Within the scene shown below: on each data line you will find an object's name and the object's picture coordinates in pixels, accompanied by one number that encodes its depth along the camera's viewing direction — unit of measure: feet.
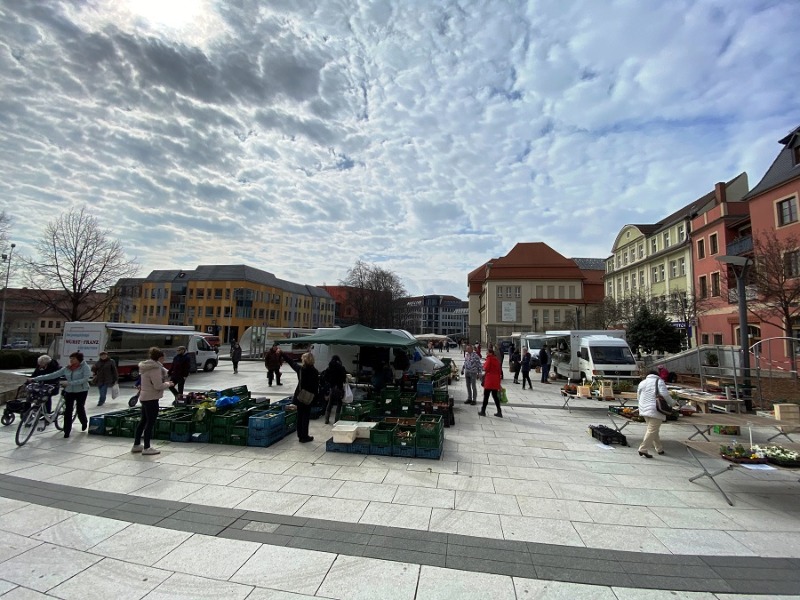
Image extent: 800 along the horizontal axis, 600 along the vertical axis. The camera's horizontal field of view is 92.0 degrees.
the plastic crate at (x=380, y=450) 22.40
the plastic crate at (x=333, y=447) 22.81
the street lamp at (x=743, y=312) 36.63
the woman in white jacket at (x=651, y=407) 22.88
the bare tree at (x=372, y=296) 193.16
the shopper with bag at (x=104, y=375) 36.81
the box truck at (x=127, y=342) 54.54
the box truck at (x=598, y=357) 55.21
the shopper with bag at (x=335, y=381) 30.07
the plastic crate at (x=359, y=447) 22.68
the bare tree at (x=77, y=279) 83.30
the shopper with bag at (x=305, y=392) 24.41
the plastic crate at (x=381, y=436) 22.48
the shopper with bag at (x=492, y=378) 34.27
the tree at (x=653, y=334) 93.09
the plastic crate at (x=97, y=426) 25.91
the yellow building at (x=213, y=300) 235.40
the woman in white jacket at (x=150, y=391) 21.85
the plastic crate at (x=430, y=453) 21.85
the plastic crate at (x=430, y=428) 22.09
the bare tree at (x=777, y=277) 54.19
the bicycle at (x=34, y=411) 24.08
